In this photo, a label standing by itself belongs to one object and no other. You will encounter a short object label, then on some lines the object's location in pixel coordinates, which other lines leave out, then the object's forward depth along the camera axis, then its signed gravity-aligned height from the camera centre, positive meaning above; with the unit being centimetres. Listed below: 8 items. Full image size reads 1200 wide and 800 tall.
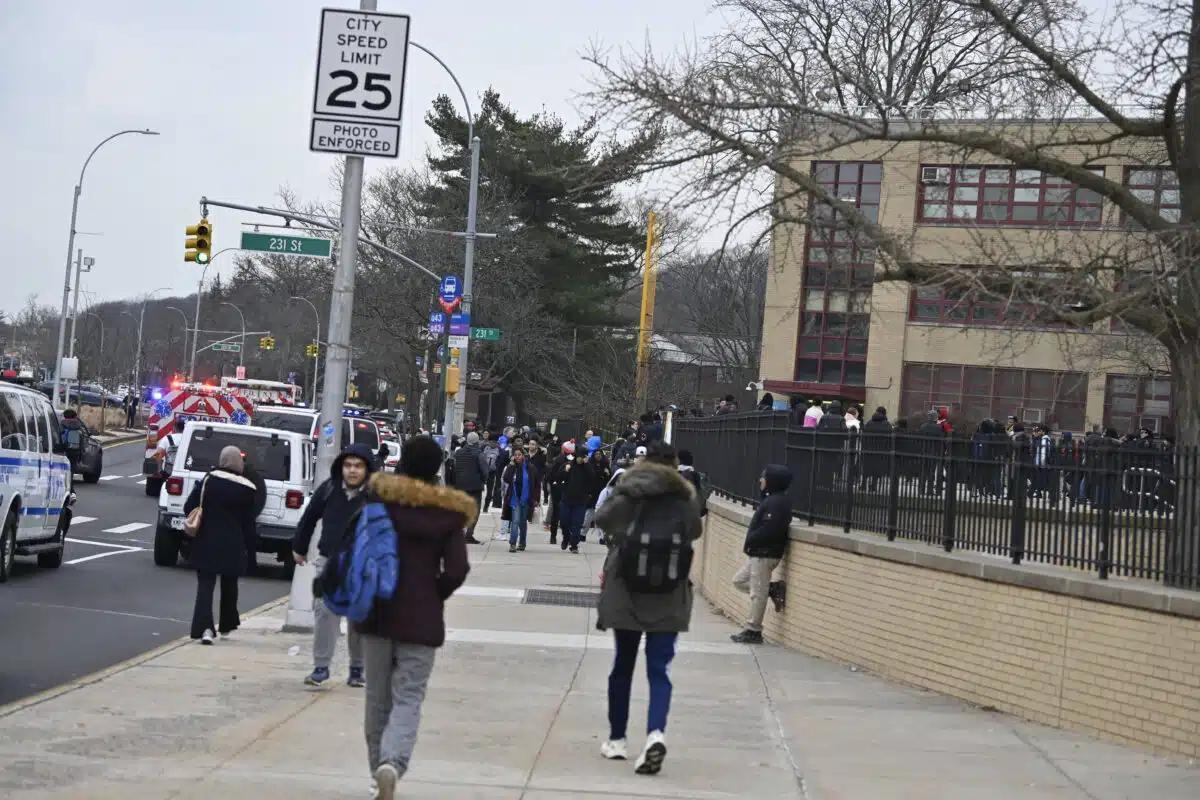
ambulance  3778 -32
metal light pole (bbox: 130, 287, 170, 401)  9272 +93
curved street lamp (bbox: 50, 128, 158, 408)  4943 +355
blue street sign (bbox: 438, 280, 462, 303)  3294 +257
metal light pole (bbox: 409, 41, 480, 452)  3488 +359
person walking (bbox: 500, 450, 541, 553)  2669 -135
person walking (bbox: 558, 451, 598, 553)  2770 -129
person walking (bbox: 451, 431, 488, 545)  2727 -98
